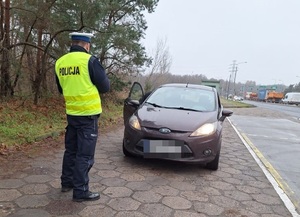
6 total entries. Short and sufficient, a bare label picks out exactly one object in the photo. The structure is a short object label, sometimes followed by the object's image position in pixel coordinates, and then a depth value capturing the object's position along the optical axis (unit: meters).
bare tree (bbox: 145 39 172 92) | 19.94
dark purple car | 3.64
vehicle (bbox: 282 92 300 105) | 45.07
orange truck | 53.98
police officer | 2.59
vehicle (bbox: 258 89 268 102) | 57.51
